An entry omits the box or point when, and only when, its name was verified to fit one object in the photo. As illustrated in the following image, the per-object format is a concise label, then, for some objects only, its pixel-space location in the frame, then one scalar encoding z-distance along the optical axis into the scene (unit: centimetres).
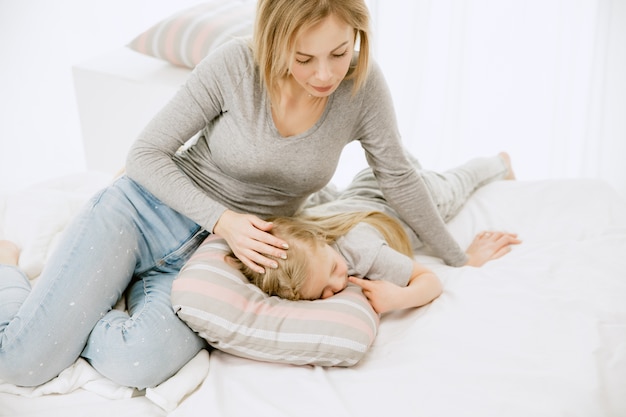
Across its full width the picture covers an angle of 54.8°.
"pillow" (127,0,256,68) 229
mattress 105
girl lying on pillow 127
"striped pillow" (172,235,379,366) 118
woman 116
